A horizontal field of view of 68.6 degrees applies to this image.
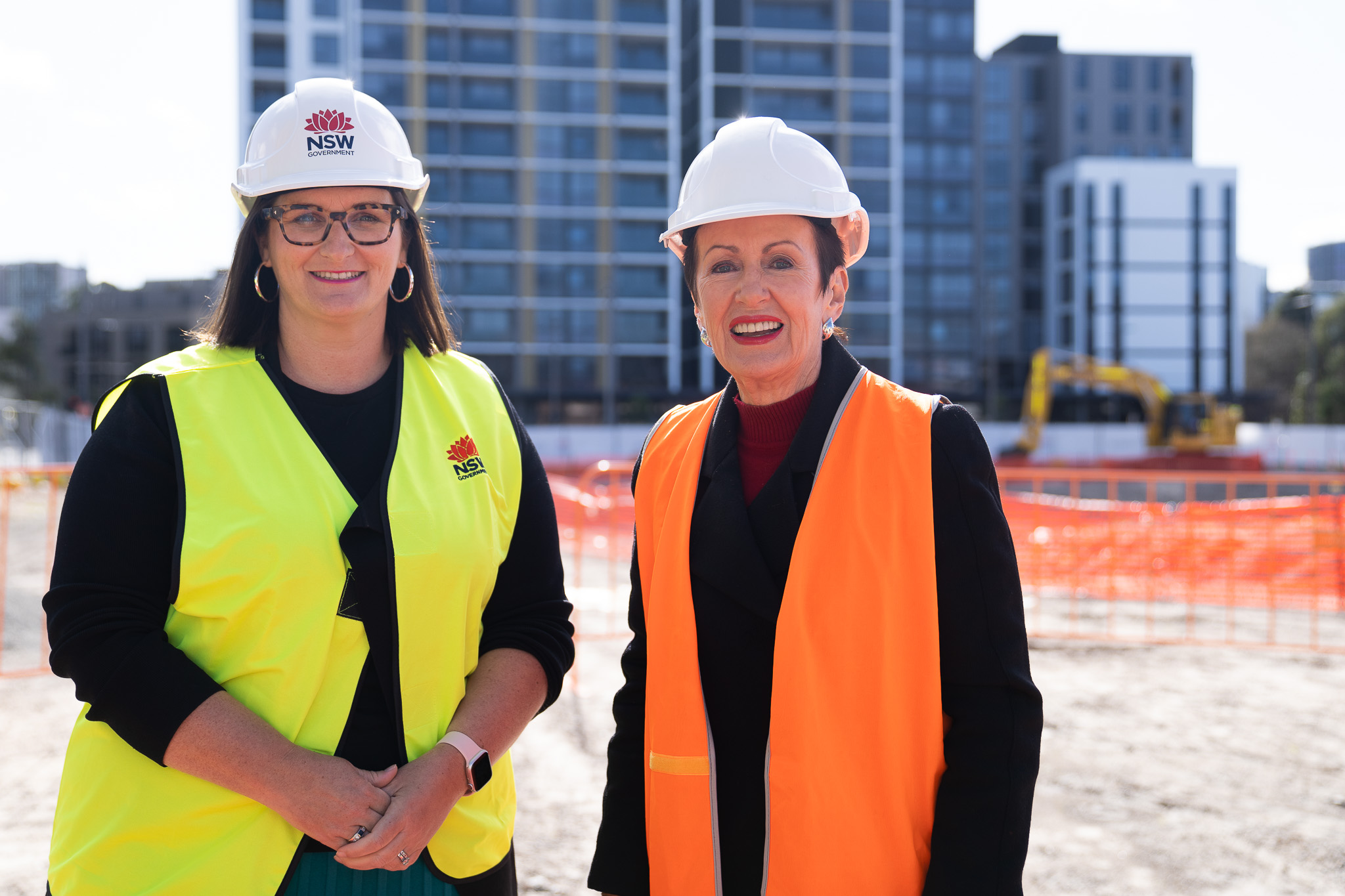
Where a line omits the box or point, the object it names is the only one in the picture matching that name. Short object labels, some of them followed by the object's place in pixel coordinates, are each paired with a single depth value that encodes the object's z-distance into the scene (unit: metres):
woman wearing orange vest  1.71
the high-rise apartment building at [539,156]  50.25
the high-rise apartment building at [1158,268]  62.66
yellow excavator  31.53
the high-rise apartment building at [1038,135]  65.44
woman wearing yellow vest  1.68
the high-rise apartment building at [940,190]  59.53
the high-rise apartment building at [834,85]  52.31
